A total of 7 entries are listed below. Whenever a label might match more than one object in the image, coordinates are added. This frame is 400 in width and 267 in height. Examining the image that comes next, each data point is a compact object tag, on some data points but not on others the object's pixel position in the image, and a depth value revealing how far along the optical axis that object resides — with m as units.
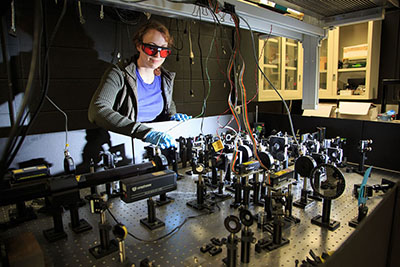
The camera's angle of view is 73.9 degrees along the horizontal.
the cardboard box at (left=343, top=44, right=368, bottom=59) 3.20
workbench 0.84
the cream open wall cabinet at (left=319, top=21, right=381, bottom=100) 3.18
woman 1.62
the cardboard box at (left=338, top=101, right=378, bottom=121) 2.30
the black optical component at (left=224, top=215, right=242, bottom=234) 0.80
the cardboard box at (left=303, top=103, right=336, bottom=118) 2.73
